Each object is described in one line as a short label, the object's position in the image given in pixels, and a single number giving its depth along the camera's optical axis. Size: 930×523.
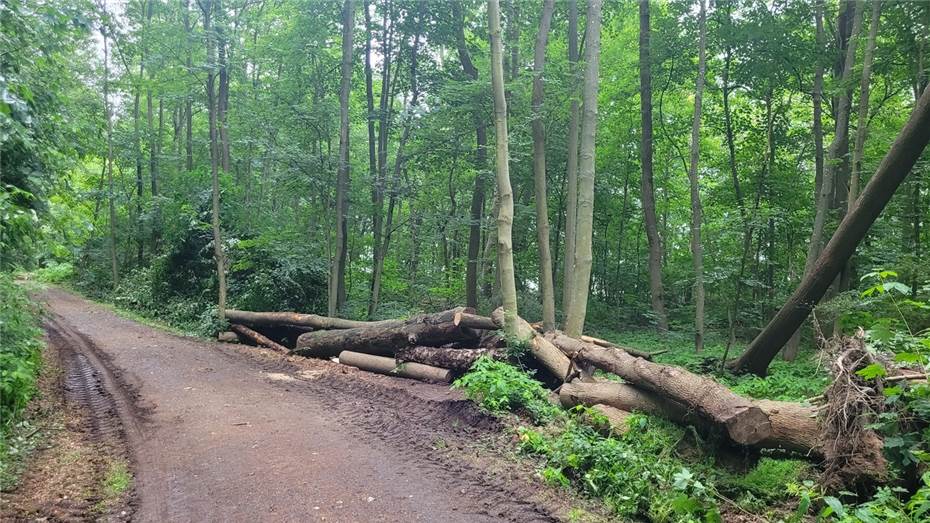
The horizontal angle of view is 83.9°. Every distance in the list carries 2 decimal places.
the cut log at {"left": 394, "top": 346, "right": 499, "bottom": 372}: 9.20
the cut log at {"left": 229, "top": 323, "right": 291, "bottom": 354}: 13.35
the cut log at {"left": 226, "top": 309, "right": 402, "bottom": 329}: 12.67
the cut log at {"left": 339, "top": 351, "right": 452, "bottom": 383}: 9.37
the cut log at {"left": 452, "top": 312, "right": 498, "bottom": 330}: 9.82
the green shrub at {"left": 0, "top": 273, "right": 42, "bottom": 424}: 5.94
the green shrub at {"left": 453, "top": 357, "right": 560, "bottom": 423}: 6.75
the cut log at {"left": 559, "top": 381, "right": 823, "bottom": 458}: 4.89
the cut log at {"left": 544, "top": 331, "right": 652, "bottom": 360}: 8.80
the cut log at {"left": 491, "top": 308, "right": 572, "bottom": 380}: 8.33
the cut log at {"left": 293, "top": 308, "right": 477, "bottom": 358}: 9.99
